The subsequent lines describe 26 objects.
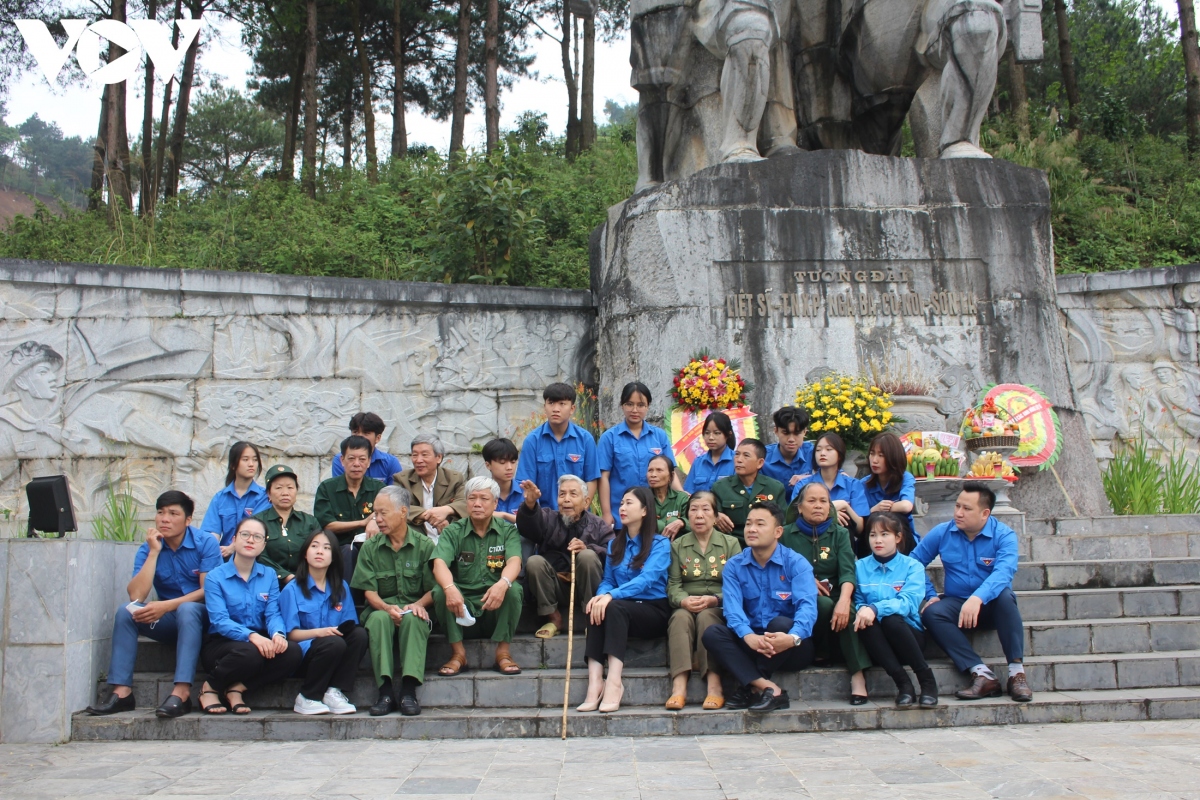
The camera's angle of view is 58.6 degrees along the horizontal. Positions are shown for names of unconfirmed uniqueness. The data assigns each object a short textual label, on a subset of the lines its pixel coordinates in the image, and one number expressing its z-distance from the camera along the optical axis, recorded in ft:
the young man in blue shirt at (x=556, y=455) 22.24
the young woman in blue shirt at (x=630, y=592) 18.10
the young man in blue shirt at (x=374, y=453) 22.98
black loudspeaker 18.34
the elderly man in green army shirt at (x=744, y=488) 20.25
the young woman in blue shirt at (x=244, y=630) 17.76
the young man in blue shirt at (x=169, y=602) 17.93
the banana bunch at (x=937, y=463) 24.25
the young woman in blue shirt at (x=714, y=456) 21.30
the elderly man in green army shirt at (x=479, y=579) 18.76
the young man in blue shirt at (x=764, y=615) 17.40
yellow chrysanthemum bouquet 25.70
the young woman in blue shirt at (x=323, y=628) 17.83
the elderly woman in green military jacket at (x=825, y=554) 18.40
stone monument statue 30.12
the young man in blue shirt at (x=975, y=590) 17.76
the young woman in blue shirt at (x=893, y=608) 17.40
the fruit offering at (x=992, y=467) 25.42
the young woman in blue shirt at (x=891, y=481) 20.47
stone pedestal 29.17
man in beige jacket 21.29
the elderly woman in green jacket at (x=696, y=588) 17.80
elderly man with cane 19.62
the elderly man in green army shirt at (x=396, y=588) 18.07
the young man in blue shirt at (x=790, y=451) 22.03
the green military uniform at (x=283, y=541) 19.90
